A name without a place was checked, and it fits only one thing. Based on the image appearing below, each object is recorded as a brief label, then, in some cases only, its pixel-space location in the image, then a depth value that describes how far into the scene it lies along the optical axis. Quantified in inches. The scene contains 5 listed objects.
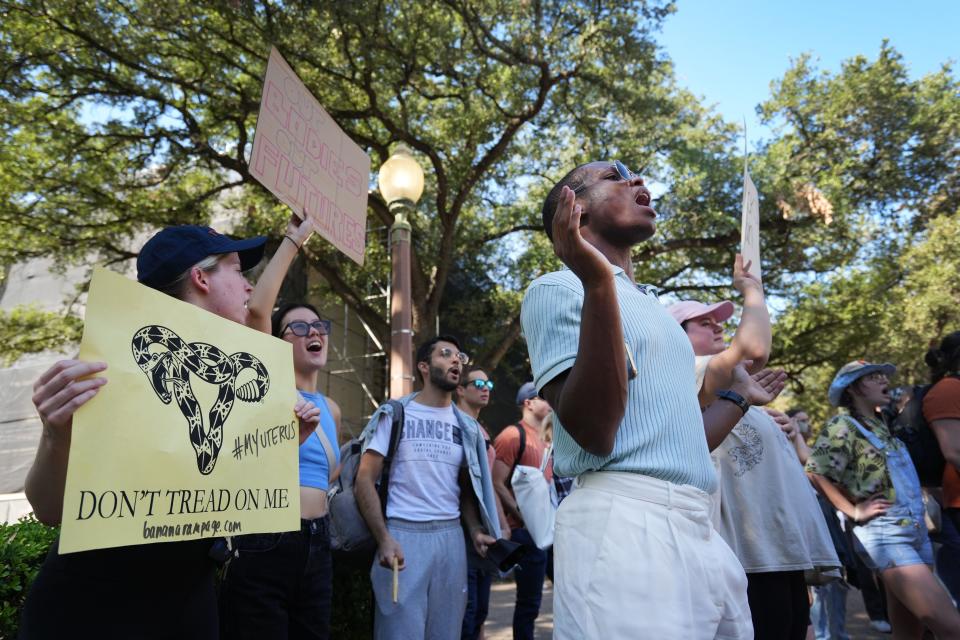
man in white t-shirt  148.3
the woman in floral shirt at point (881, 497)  144.8
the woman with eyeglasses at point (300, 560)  113.7
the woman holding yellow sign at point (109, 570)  59.0
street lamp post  207.9
